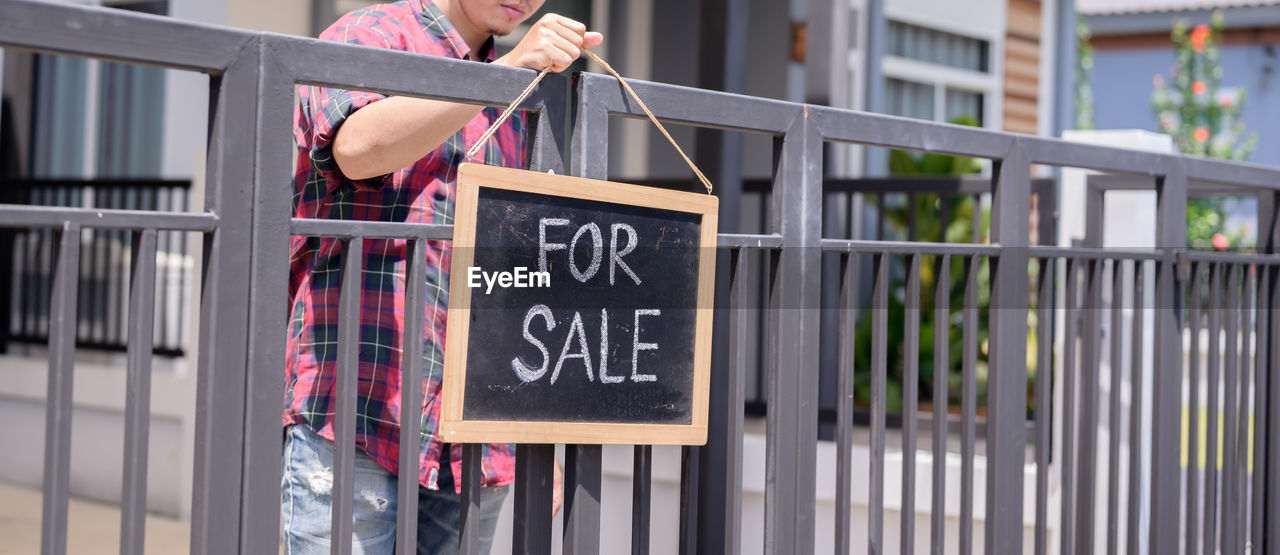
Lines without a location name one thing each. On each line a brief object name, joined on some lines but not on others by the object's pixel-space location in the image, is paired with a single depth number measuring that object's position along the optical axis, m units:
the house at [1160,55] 23.89
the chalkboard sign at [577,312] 3.97
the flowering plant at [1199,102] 20.03
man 4.15
